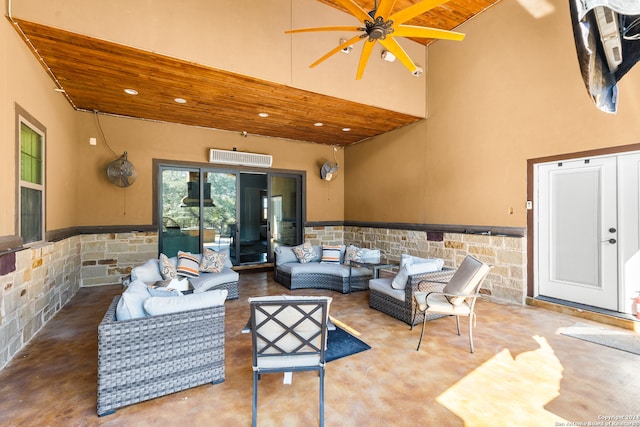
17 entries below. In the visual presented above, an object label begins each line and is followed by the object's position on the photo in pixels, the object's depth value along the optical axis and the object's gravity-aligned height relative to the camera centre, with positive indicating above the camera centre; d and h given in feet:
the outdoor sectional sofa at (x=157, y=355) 6.40 -3.28
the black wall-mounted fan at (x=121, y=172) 17.38 +2.51
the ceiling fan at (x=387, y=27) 8.09 +5.58
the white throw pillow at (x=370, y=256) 17.68 -2.59
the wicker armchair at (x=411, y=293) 11.19 -3.28
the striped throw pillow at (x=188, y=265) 14.53 -2.58
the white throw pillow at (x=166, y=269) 13.30 -2.51
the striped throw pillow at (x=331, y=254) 18.19 -2.55
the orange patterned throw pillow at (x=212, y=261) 15.42 -2.52
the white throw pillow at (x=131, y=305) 6.74 -2.12
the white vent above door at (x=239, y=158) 20.59 +4.06
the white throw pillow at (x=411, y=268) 11.72 -2.23
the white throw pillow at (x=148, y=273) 11.91 -2.44
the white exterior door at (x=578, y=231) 11.79 -0.84
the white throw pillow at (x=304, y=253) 18.34 -2.48
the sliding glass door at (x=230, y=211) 19.85 +0.21
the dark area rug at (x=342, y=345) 9.16 -4.38
